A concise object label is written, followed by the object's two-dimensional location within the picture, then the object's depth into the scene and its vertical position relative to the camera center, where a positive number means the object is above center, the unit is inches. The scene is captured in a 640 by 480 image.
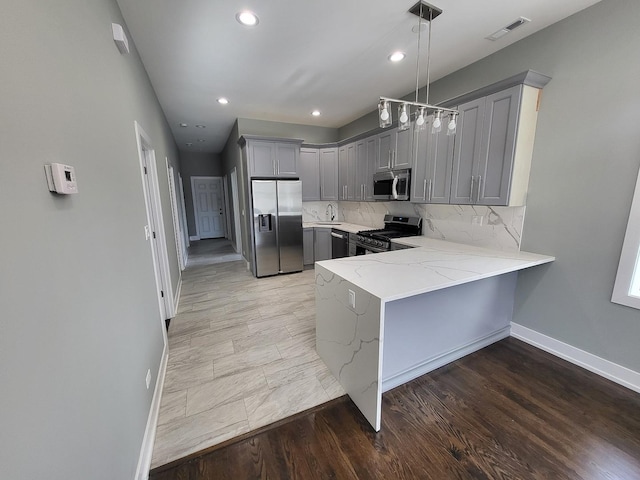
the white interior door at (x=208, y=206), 323.0 -11.8
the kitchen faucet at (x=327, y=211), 220.7 -13.7
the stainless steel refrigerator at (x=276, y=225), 173.2 -20.6
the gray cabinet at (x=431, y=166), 111.3 +12.6
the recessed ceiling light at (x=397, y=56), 101.7 +55.4
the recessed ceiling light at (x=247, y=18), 77.9 +55.0
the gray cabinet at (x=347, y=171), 179.3 +17.0
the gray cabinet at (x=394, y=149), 131.3 +24.2
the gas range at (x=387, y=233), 135.0 -22.1
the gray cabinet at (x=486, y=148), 89.7 +16.7
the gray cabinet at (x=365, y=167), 159.5 +17.6
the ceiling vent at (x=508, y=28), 83.8 +56.1
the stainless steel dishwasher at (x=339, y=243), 174.1 -34.0
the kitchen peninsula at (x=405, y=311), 66.1 -37.0
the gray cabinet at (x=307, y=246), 195.8 -39.2
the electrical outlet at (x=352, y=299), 69.5 -28.4
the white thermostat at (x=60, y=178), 34.0 +2.8
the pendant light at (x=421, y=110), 74.4 +25.7
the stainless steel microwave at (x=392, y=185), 133.9 +5.3
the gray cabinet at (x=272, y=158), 169.2 +25.7
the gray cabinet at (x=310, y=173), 197.6 +17.2
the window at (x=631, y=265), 74.7 -22.0
